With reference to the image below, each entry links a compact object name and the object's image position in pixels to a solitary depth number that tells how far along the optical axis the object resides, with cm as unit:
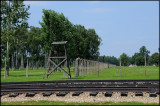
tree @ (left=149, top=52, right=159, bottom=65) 12294
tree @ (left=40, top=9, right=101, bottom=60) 4878
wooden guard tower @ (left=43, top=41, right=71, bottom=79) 2445
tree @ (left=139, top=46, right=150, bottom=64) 17912
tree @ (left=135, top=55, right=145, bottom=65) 13288
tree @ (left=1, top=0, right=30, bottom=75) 3662
